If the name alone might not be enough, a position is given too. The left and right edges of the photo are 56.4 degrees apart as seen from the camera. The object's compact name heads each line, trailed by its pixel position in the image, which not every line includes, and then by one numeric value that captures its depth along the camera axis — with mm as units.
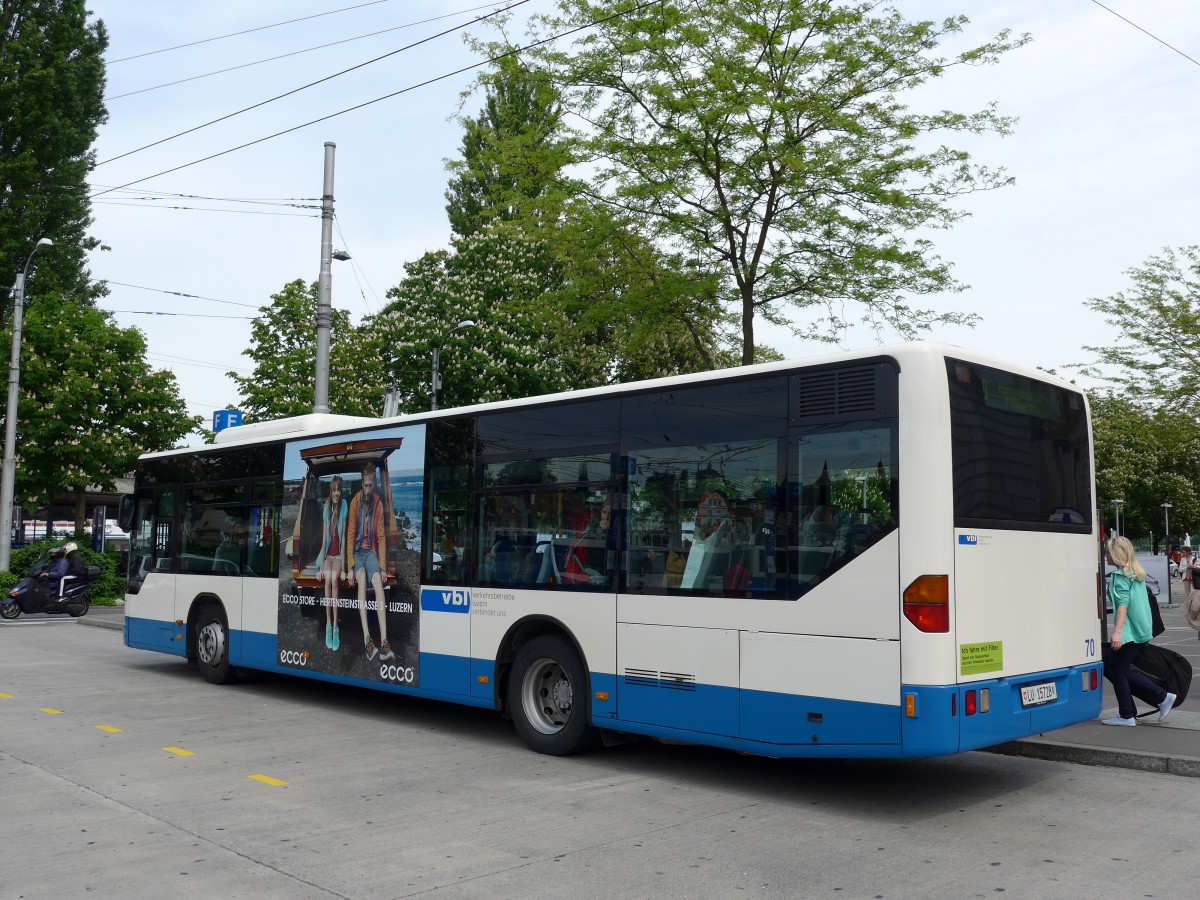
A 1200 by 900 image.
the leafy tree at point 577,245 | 16594
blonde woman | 9438
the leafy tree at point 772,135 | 15078
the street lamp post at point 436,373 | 29934
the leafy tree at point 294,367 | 31375
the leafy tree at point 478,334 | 36969
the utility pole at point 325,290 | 17453
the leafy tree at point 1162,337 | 28141
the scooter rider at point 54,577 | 23859
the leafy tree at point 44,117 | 38000
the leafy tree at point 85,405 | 30141
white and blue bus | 6852
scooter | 23672
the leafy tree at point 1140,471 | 31500
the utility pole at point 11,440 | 26391
